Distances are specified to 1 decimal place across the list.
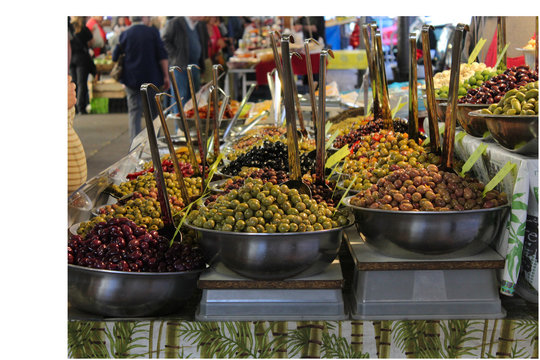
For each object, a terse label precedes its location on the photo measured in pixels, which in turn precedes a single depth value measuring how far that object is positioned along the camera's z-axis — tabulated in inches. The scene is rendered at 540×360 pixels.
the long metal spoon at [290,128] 61.1
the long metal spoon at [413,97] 78.3
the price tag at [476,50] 99.6
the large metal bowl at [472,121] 75.2
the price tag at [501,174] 60.6
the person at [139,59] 253.9
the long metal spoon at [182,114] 75.5
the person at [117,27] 442.0
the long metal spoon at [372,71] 102.9
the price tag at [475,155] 67.0
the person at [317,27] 419.2
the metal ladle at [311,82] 77.3
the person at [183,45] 299.6
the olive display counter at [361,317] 58.9
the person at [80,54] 385.7
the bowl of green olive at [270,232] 57.0
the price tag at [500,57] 102.8
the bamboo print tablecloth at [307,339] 58.8
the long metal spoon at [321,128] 65.9
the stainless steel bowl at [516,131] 59.0
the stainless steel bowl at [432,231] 58.5
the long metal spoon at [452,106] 62.7
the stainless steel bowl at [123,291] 58.3
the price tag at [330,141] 95.1
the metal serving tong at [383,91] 99.4
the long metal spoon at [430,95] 71.7
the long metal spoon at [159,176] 62.1
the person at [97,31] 433.4
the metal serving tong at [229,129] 132.0
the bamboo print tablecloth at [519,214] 59.5
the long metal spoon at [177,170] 71.0
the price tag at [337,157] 74.7
